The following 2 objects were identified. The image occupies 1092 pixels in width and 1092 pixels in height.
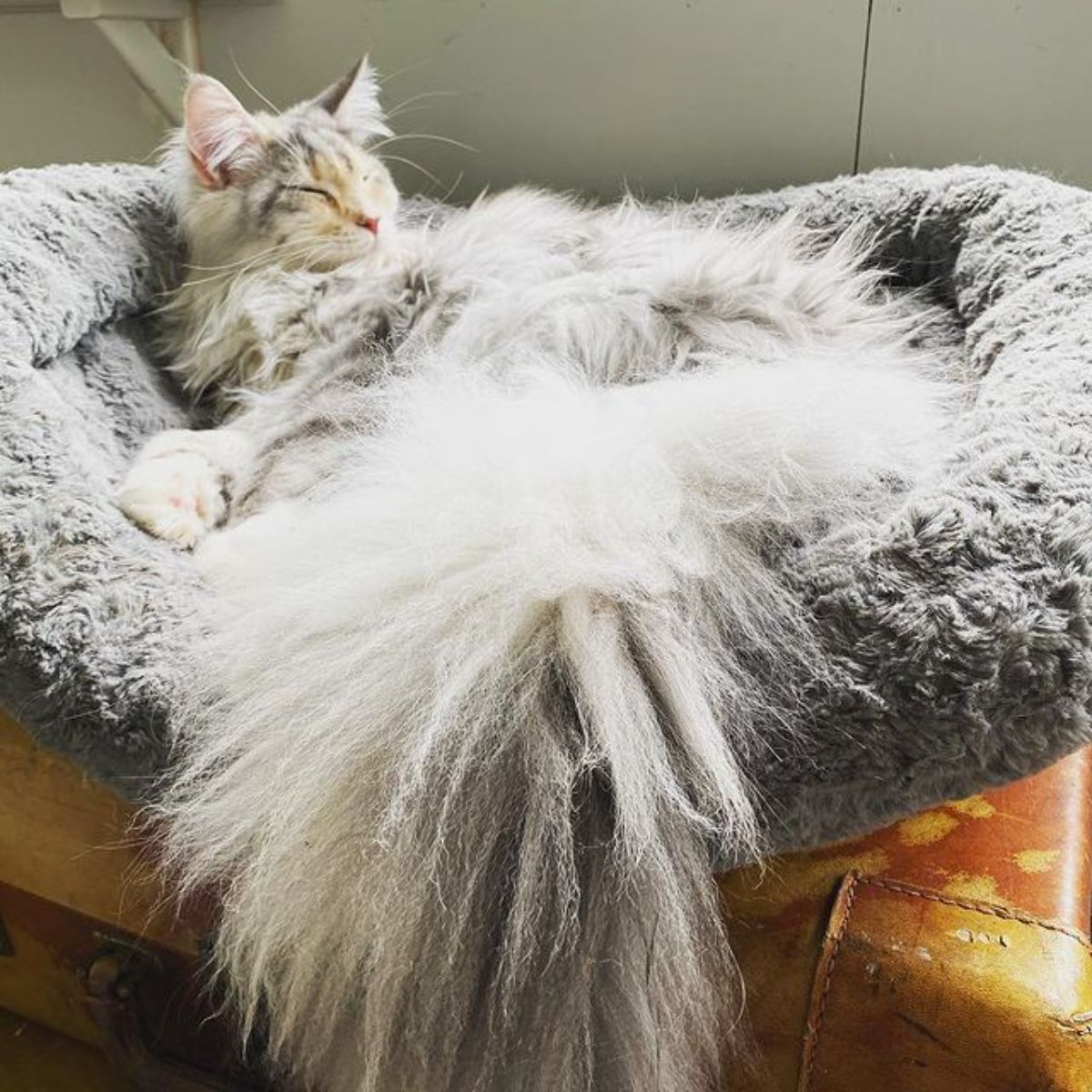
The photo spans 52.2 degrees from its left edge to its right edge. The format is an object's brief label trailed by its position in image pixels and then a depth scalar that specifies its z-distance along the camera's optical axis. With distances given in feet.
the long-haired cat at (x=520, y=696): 2.13
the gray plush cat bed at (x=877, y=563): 2.34
